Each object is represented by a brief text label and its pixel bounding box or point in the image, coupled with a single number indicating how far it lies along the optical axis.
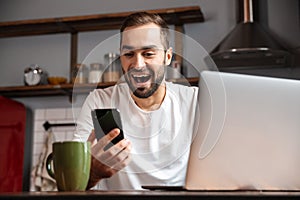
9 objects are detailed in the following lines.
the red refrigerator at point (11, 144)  3.80
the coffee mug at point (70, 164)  1.29
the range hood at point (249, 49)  3.54
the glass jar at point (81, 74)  3.69
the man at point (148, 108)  2.14
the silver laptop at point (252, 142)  1.44
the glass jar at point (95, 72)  3.63
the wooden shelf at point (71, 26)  3.70
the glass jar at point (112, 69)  3.57
